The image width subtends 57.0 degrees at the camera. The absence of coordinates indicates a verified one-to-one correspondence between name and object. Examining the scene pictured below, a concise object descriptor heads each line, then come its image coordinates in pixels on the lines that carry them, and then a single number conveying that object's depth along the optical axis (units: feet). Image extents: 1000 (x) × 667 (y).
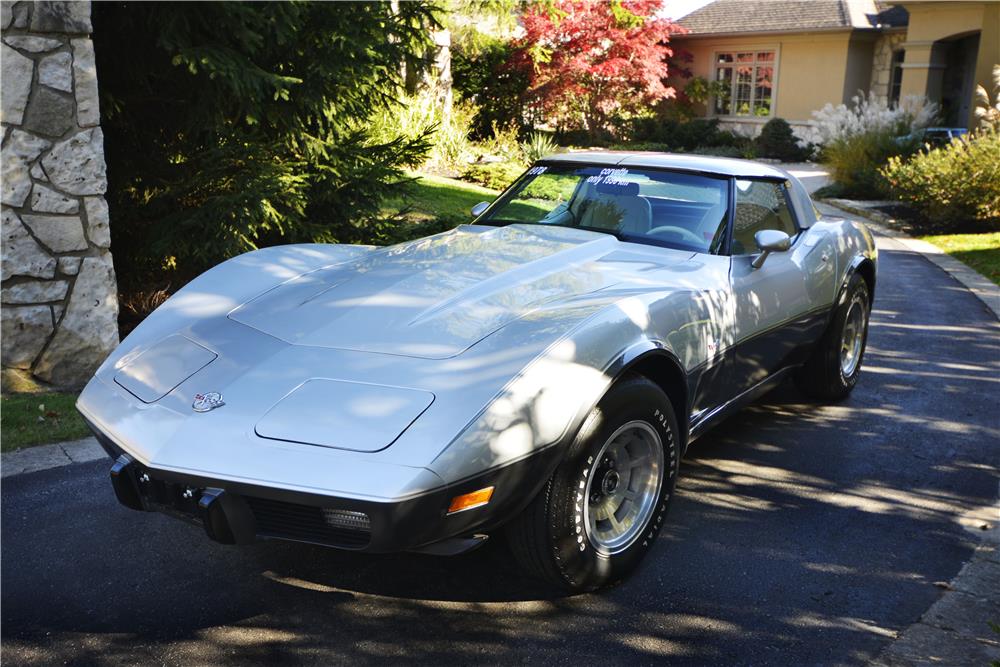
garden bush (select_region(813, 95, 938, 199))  55.52
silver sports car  9.22
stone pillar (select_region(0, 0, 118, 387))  17.65
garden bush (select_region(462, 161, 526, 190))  53.36
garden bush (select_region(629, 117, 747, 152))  89.61
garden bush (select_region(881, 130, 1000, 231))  42.42
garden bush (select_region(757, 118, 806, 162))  84.99
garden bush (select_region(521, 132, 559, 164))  59.67
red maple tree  80.28
